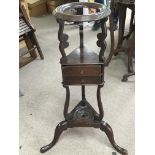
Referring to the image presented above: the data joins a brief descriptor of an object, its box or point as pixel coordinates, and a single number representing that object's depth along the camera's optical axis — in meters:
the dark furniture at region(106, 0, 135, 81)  1.66
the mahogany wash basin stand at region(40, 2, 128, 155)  0.99
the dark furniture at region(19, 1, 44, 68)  1.86
